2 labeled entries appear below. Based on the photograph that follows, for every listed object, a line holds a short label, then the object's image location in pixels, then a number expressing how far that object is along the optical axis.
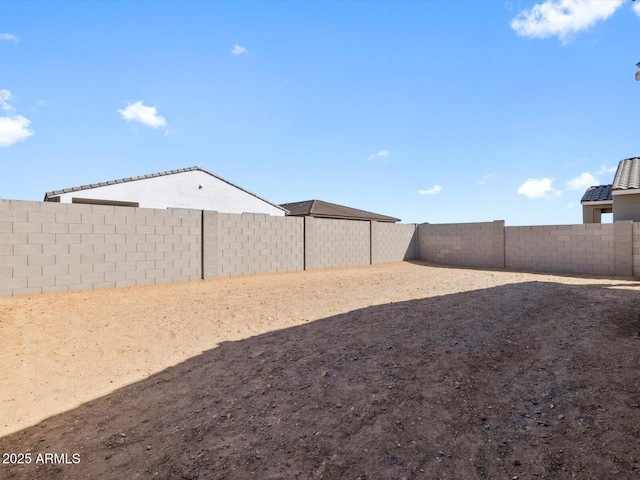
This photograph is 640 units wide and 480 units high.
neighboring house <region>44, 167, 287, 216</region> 13.19
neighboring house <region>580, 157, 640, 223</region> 12.53
